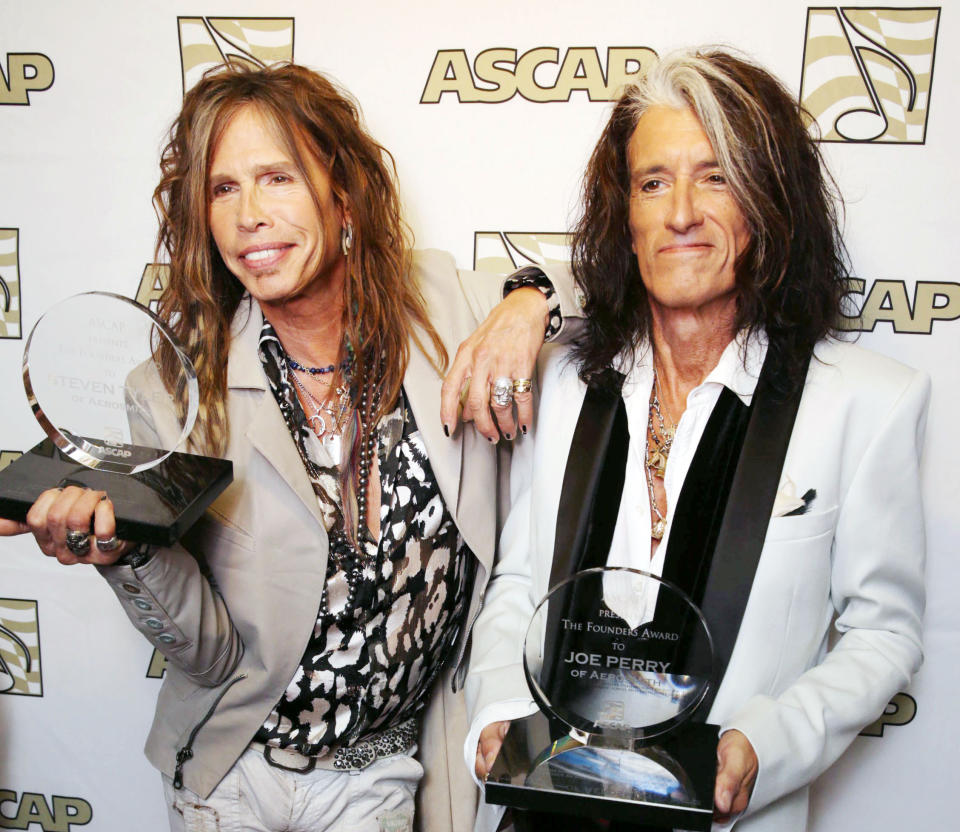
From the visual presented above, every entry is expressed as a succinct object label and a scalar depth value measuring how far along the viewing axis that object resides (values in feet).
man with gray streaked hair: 3.74
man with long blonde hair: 4.25
